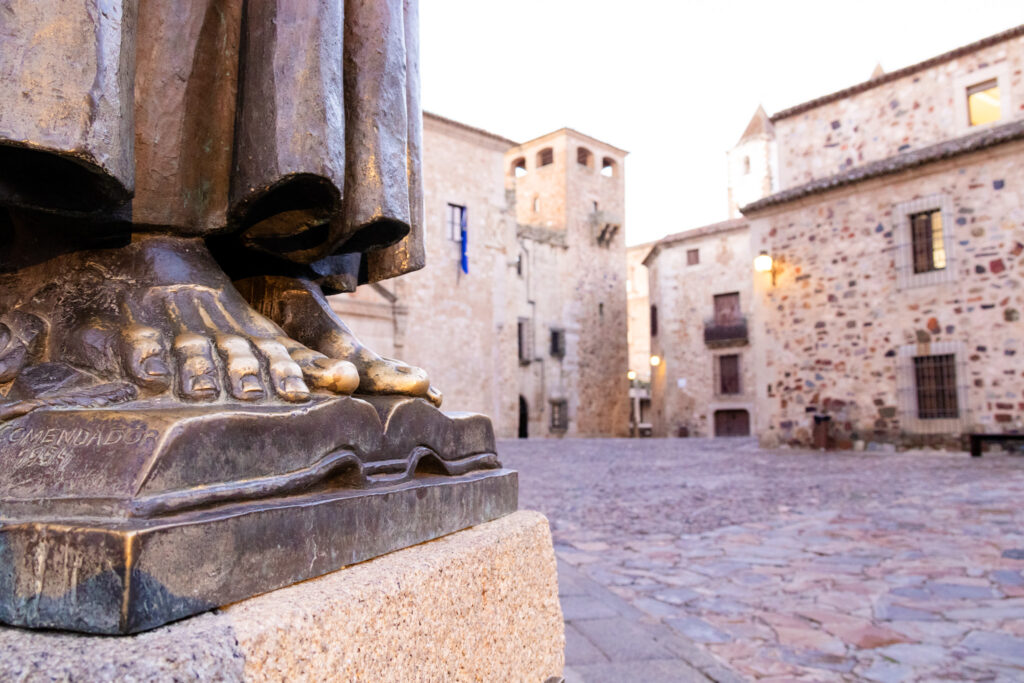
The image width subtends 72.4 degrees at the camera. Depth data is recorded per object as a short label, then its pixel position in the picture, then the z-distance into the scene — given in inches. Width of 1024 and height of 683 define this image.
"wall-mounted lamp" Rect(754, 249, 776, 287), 565.9
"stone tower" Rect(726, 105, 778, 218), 1642.2
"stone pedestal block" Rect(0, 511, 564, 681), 24.5
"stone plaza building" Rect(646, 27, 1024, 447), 455.8
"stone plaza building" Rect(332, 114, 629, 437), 748.6
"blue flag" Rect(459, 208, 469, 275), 781.9
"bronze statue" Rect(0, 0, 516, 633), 28.3
